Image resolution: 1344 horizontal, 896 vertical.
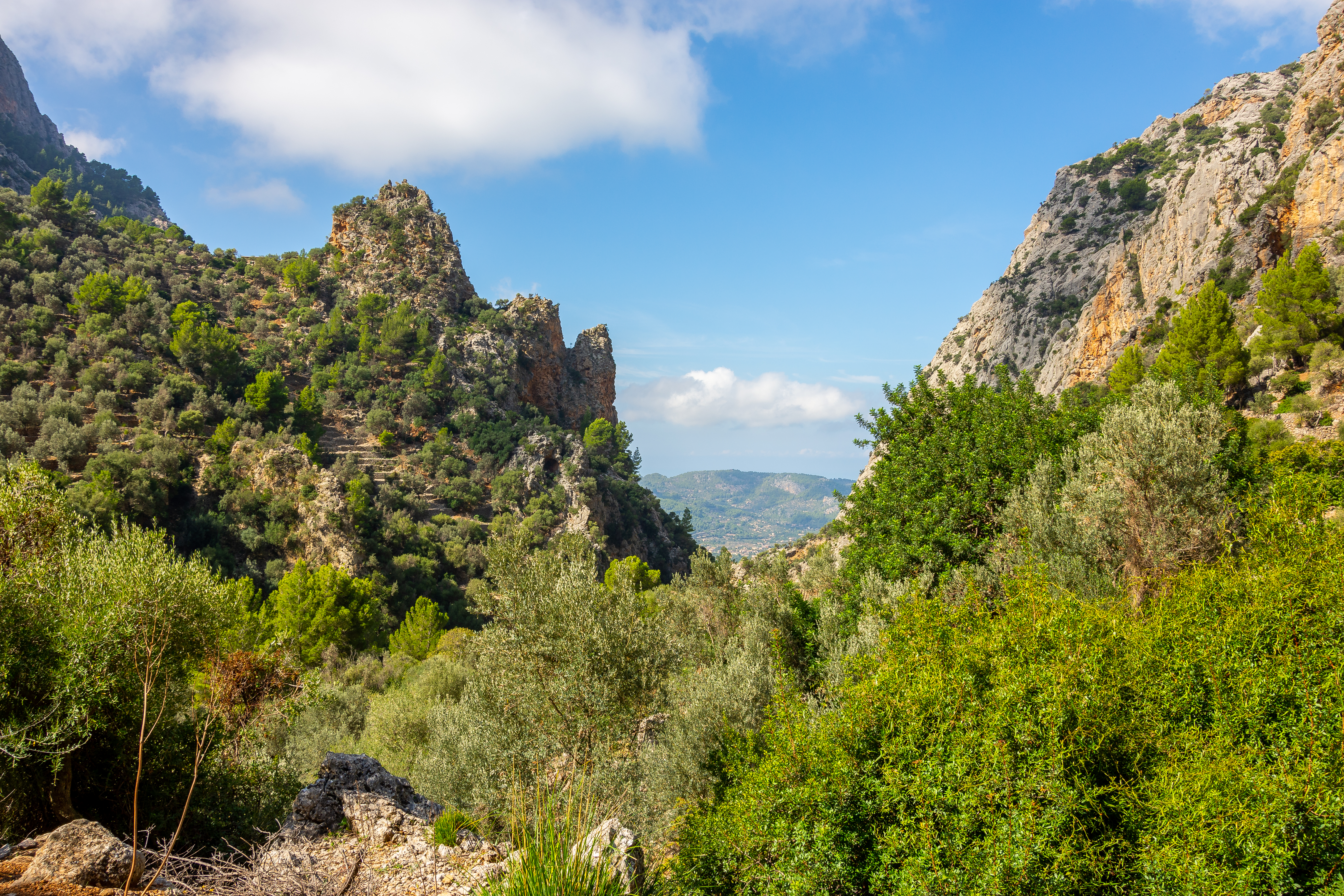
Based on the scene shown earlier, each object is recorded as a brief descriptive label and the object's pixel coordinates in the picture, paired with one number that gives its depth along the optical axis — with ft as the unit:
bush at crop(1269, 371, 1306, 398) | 88.58
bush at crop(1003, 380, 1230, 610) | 43.14
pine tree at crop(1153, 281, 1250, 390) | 97.25
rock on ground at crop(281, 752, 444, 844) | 31.96
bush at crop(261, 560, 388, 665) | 101.96
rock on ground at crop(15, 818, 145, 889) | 21.42
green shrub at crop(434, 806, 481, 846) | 30.60
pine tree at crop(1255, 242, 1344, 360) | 91.91
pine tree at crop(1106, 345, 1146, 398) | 114.21
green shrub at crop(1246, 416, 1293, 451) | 74.74
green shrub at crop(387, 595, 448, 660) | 111.86
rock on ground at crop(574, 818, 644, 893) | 20.38
